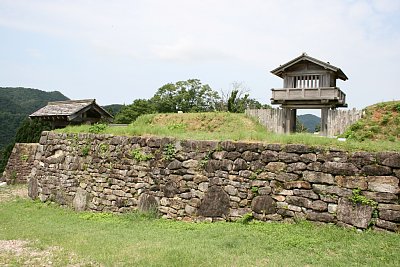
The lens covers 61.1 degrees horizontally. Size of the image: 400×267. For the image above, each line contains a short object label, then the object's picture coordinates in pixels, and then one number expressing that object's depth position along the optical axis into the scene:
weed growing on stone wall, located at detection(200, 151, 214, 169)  8.84
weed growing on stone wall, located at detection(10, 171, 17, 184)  17.56
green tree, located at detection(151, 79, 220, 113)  48.28
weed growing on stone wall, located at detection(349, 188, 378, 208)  6.84
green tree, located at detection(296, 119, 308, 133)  39.88
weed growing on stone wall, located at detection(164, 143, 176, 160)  9.43
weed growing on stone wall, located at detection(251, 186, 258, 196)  8.17
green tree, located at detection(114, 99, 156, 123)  43.00
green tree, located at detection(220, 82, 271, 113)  37.46
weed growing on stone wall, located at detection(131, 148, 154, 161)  9.83
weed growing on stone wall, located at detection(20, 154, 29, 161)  17.88
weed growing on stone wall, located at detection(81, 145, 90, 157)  11.49
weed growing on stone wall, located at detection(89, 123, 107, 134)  11.85
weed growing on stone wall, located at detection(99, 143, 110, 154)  10.91
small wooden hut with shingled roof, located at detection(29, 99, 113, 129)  14.66
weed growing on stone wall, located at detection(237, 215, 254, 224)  8.09
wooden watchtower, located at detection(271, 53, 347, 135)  19.84
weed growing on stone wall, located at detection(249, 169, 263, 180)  8.18
